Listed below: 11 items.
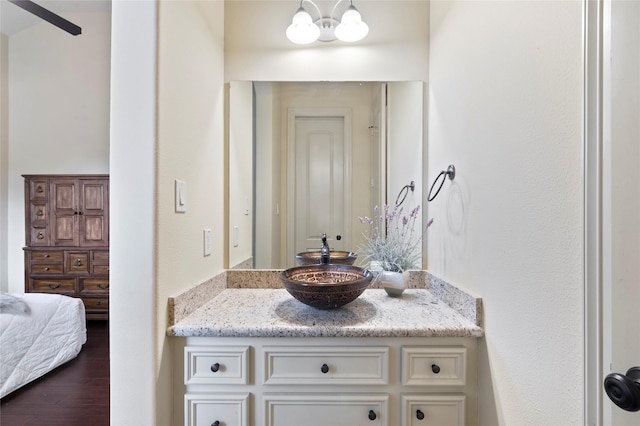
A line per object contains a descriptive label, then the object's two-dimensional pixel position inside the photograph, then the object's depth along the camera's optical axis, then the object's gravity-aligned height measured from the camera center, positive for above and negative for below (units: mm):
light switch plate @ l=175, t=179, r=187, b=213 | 1078 +63
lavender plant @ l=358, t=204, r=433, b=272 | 1501 -128
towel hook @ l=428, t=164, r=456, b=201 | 1257 +179
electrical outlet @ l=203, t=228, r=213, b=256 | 1328 -145
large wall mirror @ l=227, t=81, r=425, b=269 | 1609 +313
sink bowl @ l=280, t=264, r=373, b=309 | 1084 -323
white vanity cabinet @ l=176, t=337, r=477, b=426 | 1039 -651
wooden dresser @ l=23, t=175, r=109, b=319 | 3139 -310
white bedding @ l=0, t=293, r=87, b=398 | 2025 -1051
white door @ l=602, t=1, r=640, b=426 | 517 +33
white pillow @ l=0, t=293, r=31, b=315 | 2105 -748
